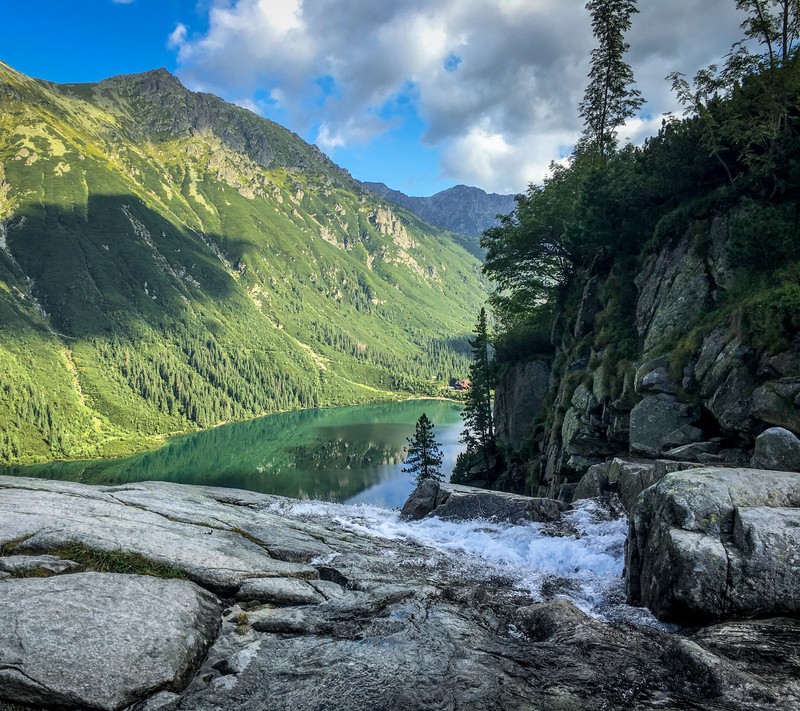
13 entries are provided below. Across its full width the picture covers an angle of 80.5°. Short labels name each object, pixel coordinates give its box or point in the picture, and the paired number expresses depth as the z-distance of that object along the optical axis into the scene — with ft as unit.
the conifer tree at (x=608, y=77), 150.71
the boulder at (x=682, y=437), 73.41
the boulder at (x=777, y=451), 50.19
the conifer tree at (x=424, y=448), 222.69
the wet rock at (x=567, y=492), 93.88
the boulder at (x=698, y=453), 64.69
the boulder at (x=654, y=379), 81.97
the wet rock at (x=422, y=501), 94.07
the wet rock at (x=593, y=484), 77.30
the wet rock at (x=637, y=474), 61.87
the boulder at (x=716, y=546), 33.55
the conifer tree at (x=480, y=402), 206.80
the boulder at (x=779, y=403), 57.98
